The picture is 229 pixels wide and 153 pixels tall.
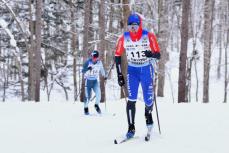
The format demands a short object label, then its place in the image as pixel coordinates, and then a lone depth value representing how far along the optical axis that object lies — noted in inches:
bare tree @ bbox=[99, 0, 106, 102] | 733.9
